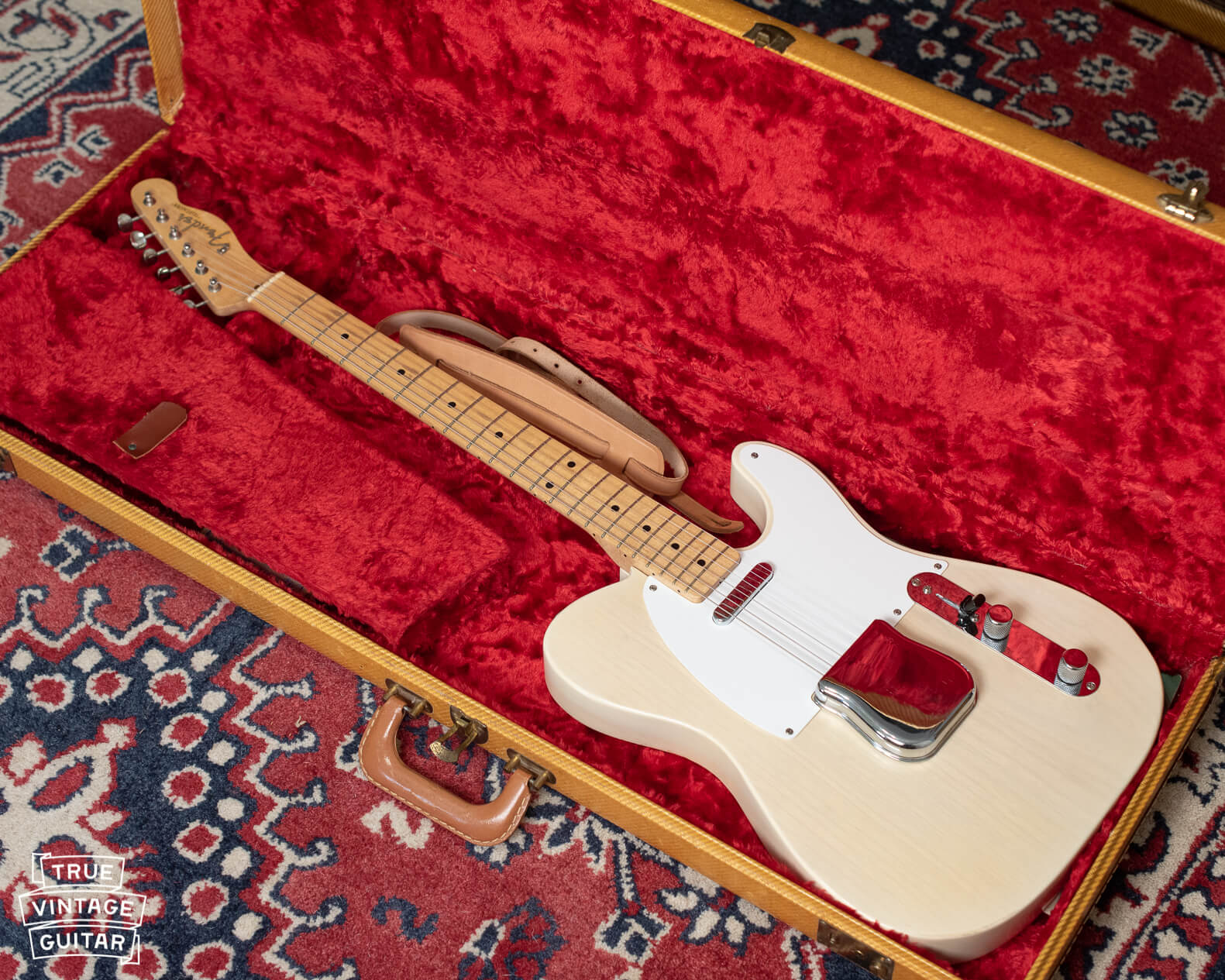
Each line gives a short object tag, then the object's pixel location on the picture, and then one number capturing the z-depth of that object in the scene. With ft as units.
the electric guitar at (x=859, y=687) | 3.76
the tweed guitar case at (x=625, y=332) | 3.75
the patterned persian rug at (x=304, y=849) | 4.23
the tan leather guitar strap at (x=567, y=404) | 4.73
